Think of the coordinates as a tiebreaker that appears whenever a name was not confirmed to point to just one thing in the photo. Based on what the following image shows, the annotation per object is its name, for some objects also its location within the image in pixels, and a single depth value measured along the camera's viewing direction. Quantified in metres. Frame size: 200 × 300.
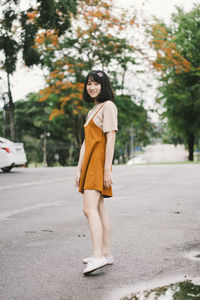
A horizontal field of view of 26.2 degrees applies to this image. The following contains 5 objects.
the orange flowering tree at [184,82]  33.19
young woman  3.59
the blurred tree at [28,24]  13.51
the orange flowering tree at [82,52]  24.31
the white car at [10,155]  16.11
